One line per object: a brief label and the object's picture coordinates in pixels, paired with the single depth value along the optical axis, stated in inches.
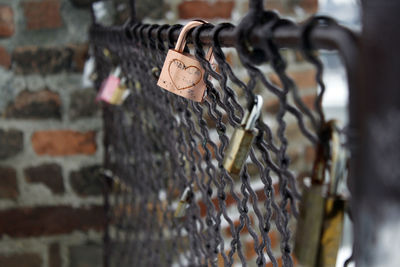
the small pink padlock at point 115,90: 31.0
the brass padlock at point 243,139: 14.3
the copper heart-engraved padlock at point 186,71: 17.0
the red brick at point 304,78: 46.5
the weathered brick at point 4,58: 40.8
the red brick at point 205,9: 41.7
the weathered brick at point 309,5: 46.5
